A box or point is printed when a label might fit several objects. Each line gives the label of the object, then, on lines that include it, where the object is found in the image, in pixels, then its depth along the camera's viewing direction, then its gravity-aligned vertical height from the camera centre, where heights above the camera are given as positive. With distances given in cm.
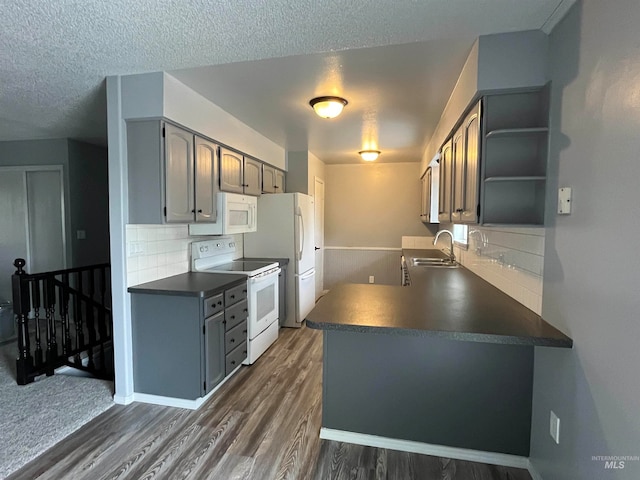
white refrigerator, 425 -20
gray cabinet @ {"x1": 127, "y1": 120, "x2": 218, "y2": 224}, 246 +38
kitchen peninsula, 187 -90
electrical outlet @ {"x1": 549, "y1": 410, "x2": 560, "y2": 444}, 157 -96
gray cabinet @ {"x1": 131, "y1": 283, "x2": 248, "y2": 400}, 246 -90
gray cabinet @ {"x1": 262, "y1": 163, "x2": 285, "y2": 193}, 431 +58
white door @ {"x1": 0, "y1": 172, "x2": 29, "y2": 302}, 455 -7
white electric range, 323 -61
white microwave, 320 +5
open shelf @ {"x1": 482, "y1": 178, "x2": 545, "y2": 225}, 188 +12
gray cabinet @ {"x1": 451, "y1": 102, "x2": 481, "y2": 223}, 195 +35
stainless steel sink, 383 -47
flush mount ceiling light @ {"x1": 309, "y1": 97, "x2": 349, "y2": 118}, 275 +96
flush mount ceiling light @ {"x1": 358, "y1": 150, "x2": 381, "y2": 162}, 487 +100
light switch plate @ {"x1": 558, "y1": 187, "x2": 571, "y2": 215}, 153 +11
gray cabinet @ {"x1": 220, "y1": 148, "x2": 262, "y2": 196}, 328 +52
